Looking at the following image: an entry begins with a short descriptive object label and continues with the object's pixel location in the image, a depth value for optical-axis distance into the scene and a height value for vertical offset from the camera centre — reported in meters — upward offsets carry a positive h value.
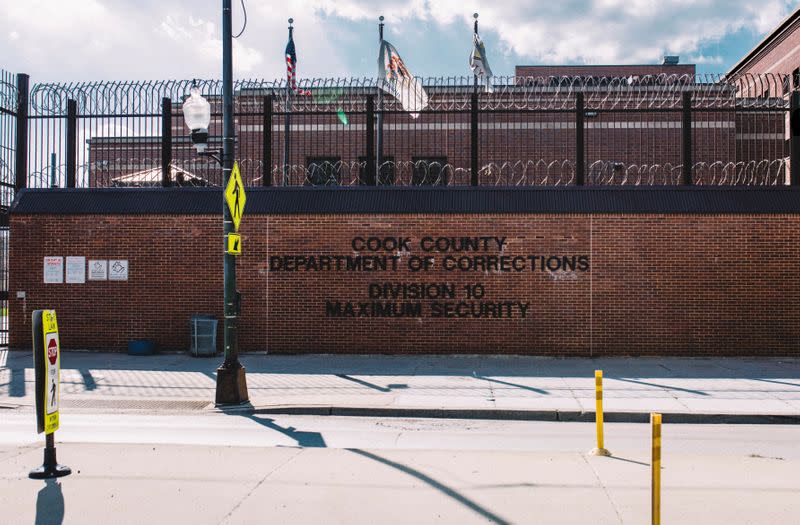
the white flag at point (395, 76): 20.50 +5.98
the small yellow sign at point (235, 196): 10.11 +1.09
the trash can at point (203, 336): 14.50 -1.39
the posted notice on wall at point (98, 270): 15.25 -0.02
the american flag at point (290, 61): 27.61 +8.31
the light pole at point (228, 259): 10.00 +0.15
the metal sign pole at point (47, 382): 6.20 -1.04
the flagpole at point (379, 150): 15.86 +3.30
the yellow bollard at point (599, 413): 6.91 -1.41
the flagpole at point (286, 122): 15.55 +3.66
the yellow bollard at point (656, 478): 4.33 -1.29
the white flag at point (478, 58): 25.70 +7.91
